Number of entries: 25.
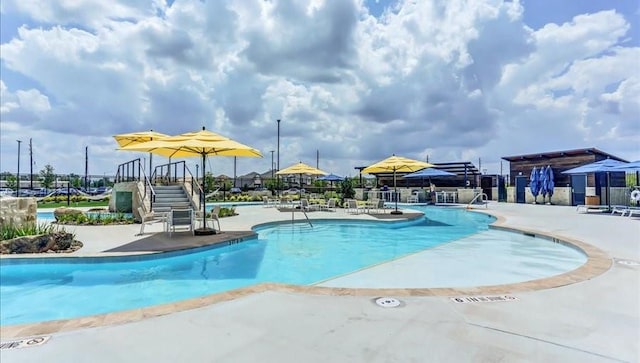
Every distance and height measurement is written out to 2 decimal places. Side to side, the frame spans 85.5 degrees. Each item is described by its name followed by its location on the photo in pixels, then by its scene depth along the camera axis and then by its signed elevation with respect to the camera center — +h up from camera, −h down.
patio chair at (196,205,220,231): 9.17 -0.72
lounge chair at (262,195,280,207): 19.66 -0.73
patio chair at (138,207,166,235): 9.06 -0.77
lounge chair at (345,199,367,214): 14.78 -0.80
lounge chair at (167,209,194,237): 8.25 -0.67
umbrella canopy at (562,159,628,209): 13.59 +0.87
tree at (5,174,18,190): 41.99 +1.21
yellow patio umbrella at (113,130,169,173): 13.41 +2.07
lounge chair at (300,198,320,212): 15.19 -0.77
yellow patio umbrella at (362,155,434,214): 14.06 +1.01
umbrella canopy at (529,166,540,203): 19.84 +0.36
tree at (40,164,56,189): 38.82 +1.67
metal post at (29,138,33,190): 42.56 +4.21
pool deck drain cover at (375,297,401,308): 3.45 -1.15
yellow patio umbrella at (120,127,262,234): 7.74 +1.06
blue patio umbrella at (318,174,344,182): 26.06 +0.97
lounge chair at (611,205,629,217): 13.05 -0.81
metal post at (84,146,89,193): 38.28 +3.41
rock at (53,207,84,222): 11.09 -0.69
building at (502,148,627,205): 18.80 +0.62
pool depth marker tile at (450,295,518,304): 3.61 -1.16
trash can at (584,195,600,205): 15.63 -0.50
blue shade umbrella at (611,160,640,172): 12.63 +0.83
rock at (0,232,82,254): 6.28 -0.99
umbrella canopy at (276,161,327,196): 18.48 +1.07
